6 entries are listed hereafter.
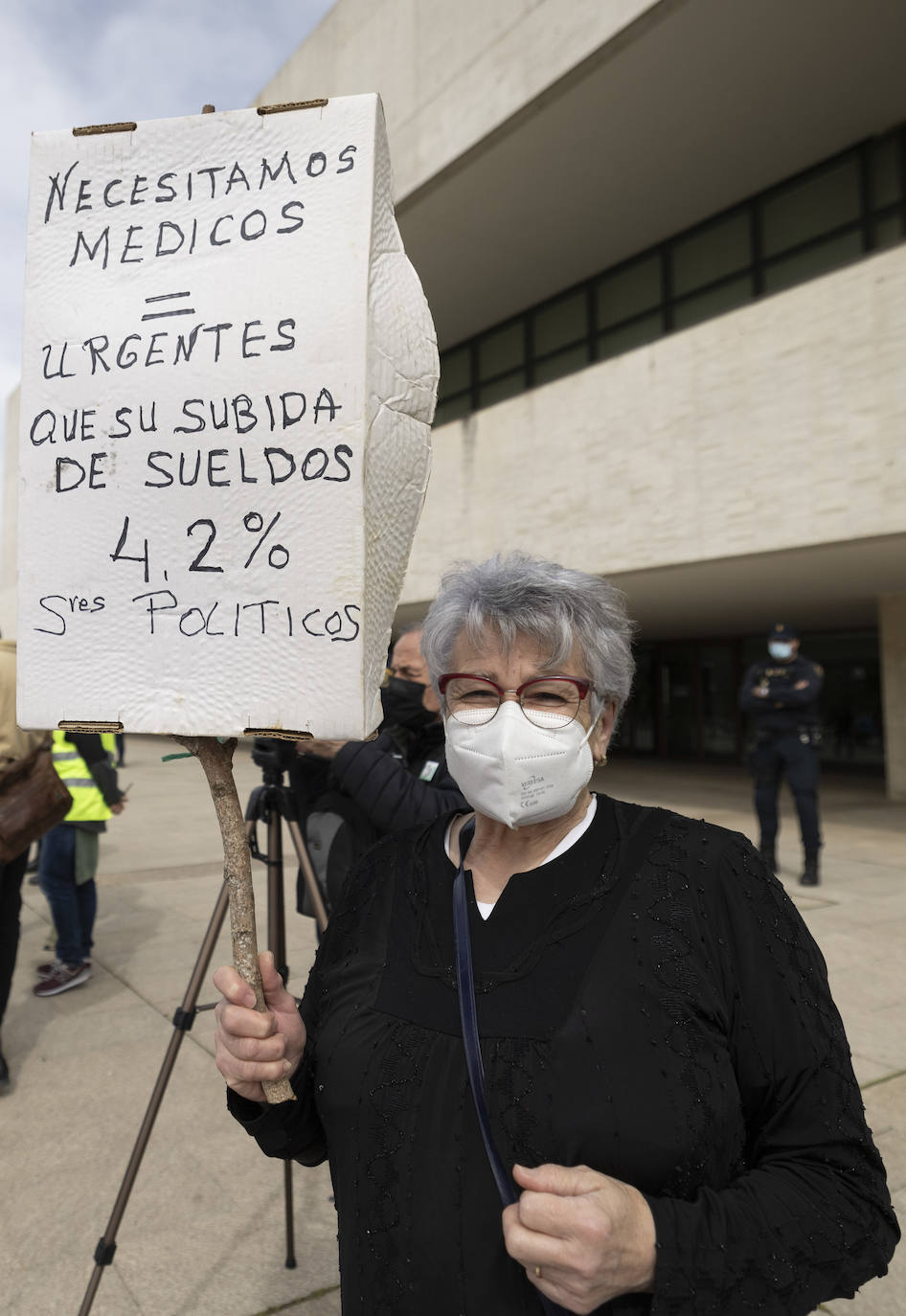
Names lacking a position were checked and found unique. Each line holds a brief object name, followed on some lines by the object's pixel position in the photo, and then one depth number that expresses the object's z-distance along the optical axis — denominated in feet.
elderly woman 3.64
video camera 8.57
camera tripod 7.60
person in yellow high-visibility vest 15.70
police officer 23.25
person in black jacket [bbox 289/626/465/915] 8.14
